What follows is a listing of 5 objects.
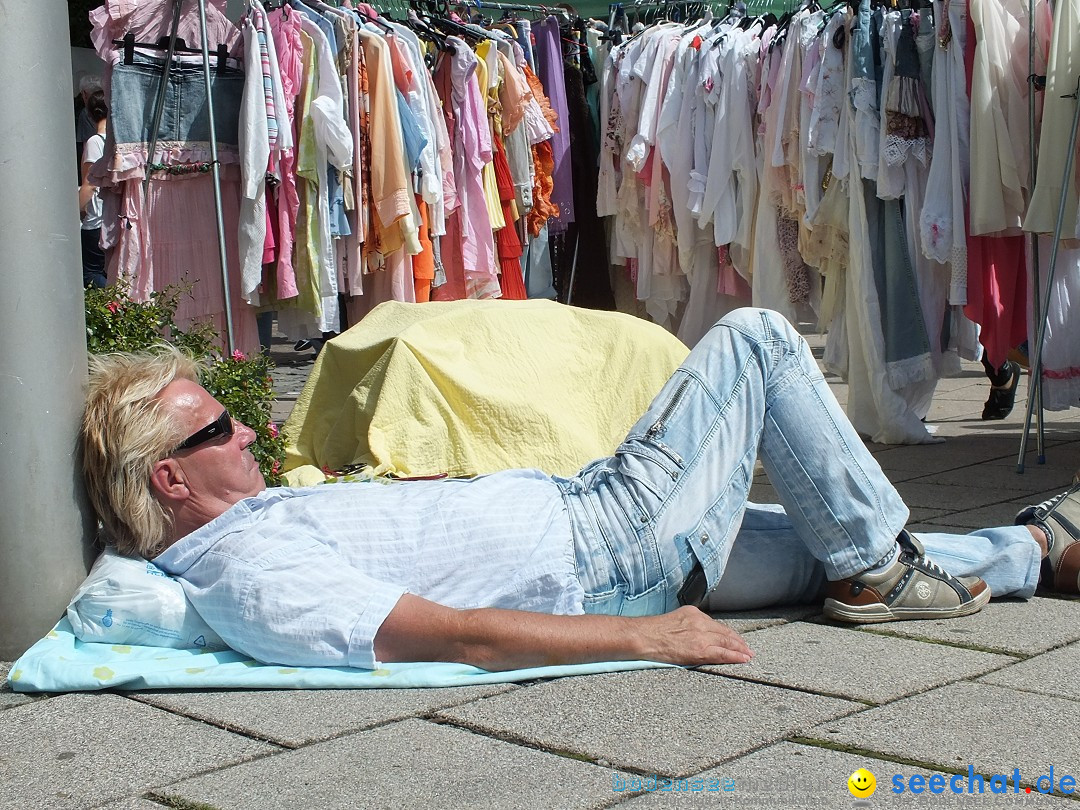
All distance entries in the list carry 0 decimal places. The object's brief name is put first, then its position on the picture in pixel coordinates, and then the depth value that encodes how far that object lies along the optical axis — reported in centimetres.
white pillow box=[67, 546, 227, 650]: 524
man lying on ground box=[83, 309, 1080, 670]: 491
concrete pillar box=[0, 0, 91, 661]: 532
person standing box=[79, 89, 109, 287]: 1404
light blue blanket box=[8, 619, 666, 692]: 493
